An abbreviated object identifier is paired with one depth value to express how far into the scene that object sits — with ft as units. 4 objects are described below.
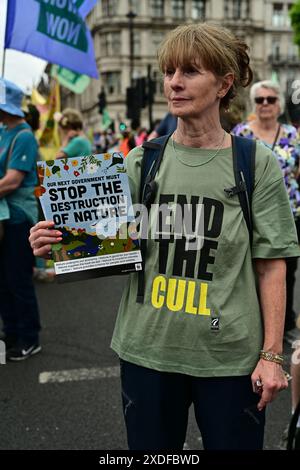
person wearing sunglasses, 12.66
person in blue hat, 12.30
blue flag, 12.39
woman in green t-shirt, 5.39
